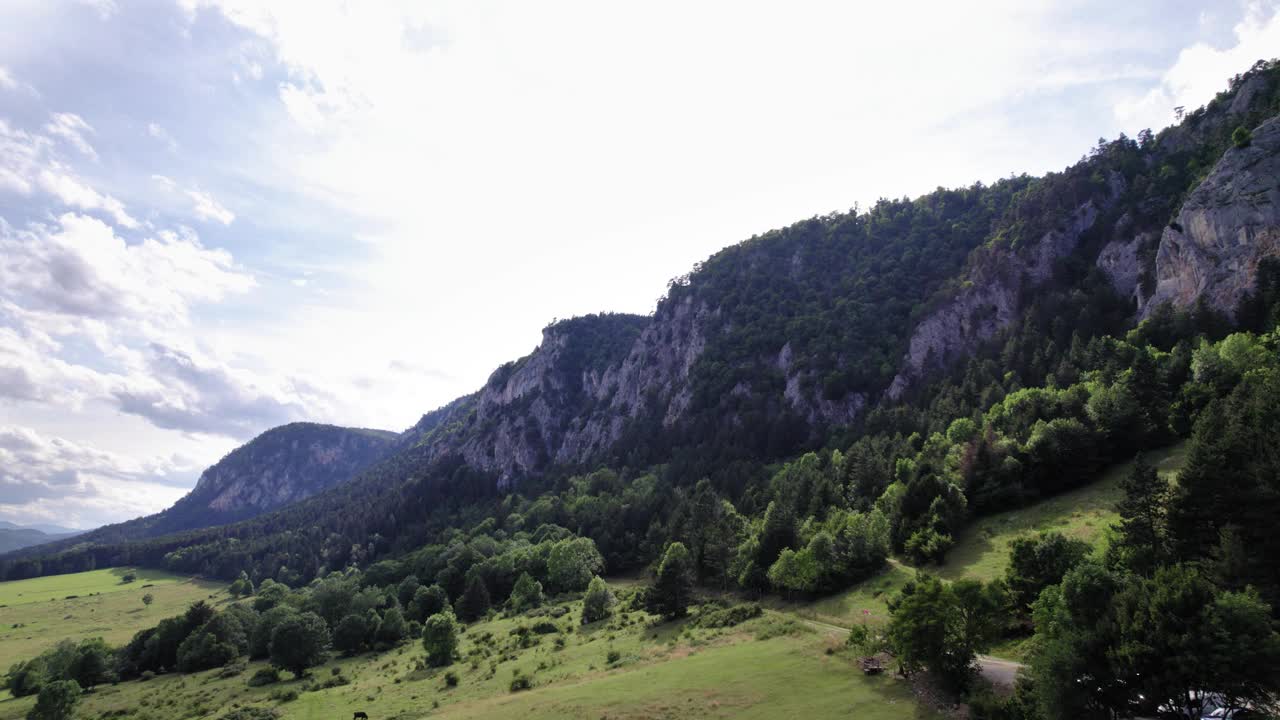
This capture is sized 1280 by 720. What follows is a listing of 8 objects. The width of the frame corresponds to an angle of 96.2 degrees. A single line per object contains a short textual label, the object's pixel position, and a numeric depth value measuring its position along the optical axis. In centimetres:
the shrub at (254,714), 5816
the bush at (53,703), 6781
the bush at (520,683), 5309
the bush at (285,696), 6594
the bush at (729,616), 6581
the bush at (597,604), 8394
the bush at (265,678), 7700
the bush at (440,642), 7225
